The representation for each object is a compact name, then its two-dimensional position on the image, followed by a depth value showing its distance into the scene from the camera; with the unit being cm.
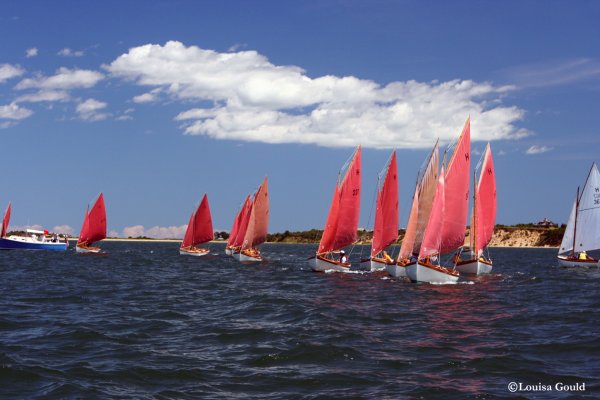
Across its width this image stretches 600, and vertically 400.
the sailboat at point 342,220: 5841
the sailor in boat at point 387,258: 5829
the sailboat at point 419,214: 5316
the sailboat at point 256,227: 7594
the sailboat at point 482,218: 5911
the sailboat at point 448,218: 4541
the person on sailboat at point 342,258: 6134
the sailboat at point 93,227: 9762
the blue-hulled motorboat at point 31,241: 11488
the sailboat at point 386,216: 6084
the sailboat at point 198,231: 9479
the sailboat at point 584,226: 7106
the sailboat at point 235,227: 9012
